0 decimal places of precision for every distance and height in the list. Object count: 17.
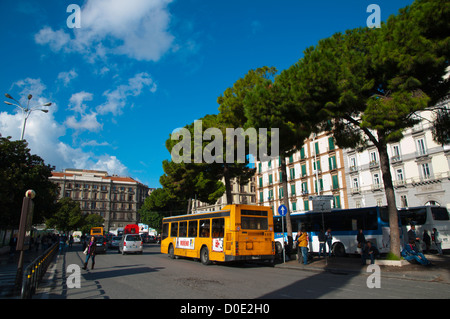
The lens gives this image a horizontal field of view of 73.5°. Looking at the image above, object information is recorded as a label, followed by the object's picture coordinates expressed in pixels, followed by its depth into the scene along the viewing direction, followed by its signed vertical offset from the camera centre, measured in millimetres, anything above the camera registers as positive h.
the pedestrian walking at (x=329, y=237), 16859 -439
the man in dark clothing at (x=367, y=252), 12897 -1016
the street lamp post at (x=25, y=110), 21861 +9145
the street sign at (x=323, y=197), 14789 +1520
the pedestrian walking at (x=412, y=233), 16333 -289
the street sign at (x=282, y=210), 15555 +1000
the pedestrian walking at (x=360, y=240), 14291 -550
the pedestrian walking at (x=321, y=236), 15844 -355
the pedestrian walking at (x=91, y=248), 14305 -722
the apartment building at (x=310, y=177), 42697 +8071
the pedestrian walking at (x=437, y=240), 17697 -777
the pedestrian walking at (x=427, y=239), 17895 -706
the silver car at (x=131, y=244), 26344 -1011
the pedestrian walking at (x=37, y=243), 34825 -1109
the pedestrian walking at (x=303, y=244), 15166 -720
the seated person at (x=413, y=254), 12280 -1081
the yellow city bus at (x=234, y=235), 14227 -203
